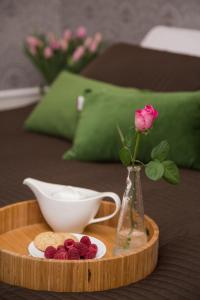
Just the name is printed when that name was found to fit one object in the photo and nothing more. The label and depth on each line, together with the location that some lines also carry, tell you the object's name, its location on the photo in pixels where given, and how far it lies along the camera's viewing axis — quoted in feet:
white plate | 4.80
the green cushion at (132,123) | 6.79
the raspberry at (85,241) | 4.74
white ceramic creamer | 5.04
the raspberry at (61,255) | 4.51
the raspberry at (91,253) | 4.64
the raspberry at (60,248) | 4.59
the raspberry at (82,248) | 4.60
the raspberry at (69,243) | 4.64
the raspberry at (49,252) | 4.59
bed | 4.56
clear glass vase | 4.76
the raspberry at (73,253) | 4.53
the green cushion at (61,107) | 7.84
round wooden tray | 4.39
